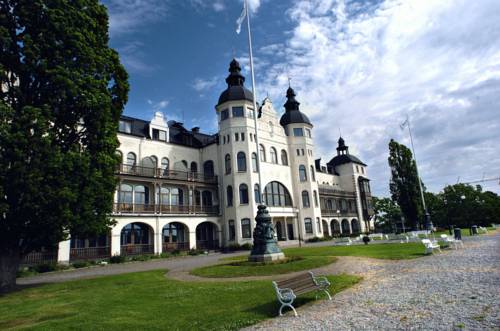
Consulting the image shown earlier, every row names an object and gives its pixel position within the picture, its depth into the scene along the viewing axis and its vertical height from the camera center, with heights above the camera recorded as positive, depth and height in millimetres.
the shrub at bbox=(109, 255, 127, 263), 25723 -1220
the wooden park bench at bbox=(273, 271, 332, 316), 7165 -1353
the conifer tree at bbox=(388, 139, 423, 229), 40094 +5045
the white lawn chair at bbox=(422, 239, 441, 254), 16177 -1279
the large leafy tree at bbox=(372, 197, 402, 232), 67812 +2101
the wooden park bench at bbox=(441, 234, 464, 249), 18330 -1255
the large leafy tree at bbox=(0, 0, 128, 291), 12742 +5166
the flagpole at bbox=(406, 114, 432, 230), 34338 -73
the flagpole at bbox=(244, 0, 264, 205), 18500 +9968
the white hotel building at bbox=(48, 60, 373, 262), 30172 +5914
